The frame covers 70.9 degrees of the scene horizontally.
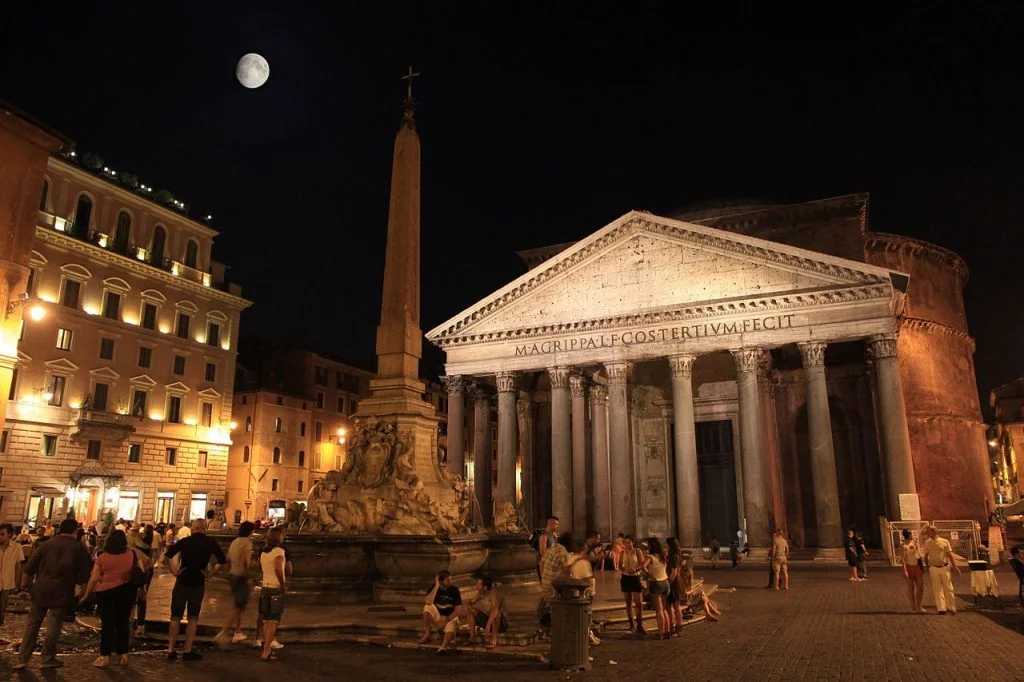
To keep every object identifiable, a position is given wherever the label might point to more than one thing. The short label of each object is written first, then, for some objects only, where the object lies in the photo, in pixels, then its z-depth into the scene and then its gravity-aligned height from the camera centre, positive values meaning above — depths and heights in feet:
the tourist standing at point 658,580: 30.17 -3.12
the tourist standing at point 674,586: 31.48 -3.53
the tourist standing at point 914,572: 38.55 -3.59
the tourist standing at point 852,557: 56.65 -4.09
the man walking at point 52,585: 22.58 -2.53
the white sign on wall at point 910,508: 69.72 -0.39
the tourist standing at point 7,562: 29.12 -2.39
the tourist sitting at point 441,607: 26.18 -3.69
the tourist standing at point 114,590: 22.62 -2.71
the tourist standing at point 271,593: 23.45 -2.91
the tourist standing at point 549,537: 34.78 -1.60
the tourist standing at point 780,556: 51.34 -3.65
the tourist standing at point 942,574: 38.68 -3.70
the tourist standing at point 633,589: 31.37 -3.64
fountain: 31.73 +0.02
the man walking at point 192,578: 23.86 -2.45
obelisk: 37.01 +8.51
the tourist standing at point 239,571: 25.17 -2.31
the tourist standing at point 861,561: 57.79 -4.51
